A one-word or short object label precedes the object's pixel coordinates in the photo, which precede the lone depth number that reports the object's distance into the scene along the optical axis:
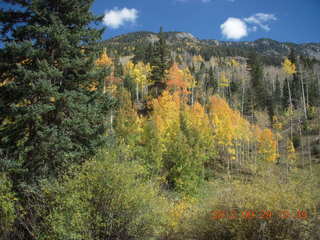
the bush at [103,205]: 8.51
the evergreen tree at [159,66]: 37.78
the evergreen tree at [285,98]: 63.08
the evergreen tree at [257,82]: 61.88
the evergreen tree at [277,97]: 62.07
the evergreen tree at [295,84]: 59.50
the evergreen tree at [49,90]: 10.55
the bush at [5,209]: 8.89
